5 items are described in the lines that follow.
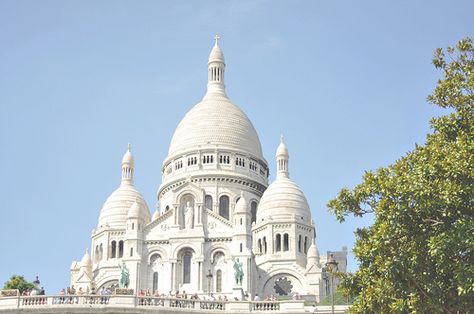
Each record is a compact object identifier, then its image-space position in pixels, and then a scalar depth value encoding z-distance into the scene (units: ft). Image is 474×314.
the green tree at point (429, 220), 119.14
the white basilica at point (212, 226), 343.05
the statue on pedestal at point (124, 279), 268.82
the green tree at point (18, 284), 254.68
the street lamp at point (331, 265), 142.29
